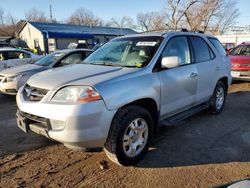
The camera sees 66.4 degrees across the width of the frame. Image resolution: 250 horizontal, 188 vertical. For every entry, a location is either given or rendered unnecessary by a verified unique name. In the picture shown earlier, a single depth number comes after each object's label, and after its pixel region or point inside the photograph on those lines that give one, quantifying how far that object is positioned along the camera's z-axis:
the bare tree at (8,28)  48.25
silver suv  2.20
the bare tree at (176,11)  27.40
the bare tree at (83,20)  61.83
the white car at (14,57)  7.20
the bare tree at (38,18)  58.97
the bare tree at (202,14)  29.45
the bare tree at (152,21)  31.30
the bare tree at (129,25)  47.79
